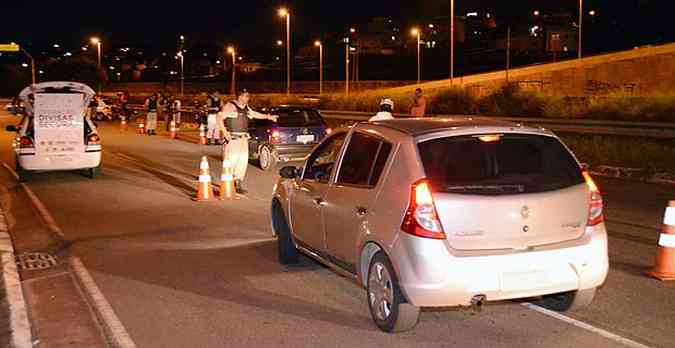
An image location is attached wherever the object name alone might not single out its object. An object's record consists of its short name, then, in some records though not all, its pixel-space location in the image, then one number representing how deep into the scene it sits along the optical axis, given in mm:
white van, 17547
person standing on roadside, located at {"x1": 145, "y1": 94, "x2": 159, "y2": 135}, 32656
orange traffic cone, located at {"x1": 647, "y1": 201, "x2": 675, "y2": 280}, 7981
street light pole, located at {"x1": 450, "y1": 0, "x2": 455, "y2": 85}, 43722
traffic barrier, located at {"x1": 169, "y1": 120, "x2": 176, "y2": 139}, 31844
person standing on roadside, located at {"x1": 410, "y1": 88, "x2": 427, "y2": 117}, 20000
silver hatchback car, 6004
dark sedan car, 19797
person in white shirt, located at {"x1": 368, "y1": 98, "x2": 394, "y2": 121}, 15039
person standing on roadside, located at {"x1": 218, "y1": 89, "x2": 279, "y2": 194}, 14742
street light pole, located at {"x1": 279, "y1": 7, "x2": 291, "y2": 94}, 51719
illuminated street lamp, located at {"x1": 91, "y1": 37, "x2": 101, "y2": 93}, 88562
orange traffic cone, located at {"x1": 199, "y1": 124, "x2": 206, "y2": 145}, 28156
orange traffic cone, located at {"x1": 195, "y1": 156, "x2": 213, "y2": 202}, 14425
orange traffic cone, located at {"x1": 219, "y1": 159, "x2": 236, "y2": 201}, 14523
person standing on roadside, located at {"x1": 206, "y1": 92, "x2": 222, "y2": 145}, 27344
